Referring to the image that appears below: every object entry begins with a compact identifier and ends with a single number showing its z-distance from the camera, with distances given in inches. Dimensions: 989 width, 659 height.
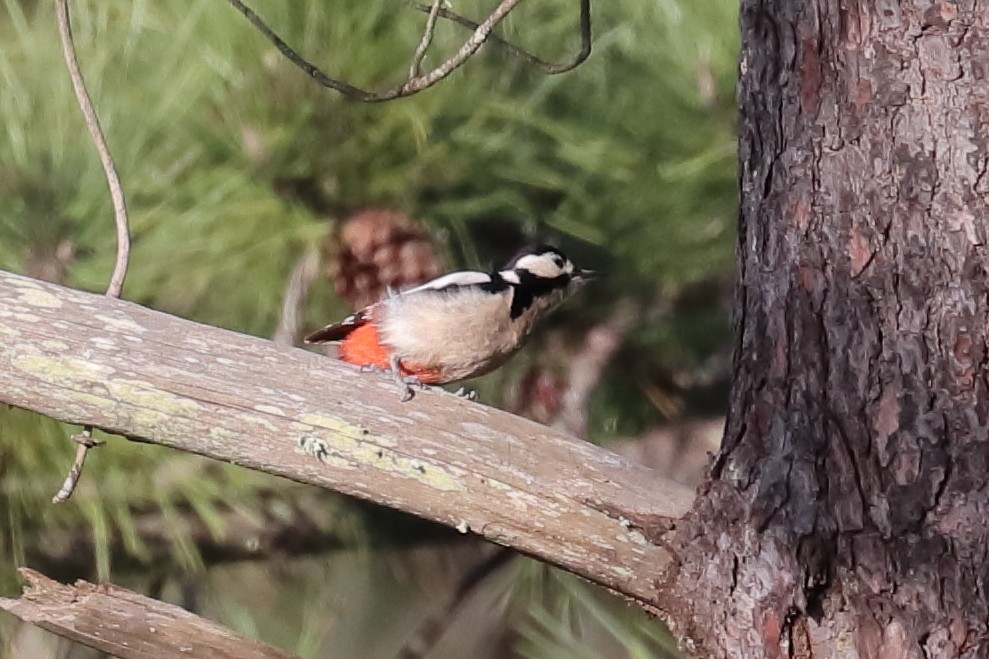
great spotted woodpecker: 378.4
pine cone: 377.6
